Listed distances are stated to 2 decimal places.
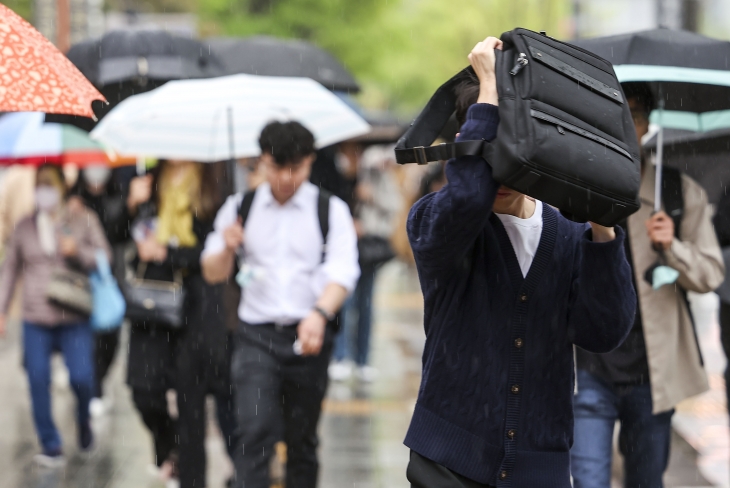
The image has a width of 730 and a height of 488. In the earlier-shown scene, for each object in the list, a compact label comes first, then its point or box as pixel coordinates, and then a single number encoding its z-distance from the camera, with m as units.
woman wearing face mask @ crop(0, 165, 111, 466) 14.68
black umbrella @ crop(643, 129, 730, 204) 11.00
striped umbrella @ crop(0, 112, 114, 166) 14.53
